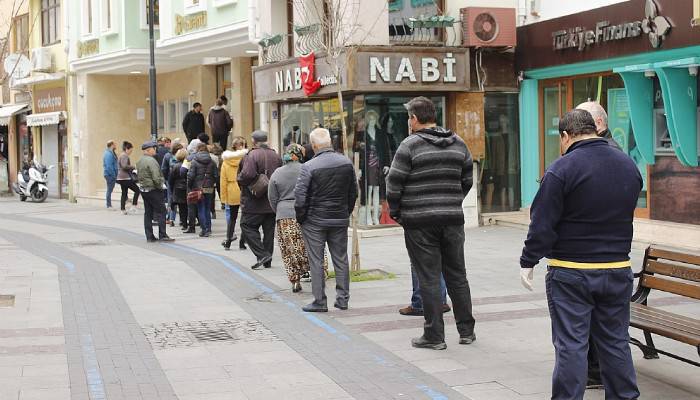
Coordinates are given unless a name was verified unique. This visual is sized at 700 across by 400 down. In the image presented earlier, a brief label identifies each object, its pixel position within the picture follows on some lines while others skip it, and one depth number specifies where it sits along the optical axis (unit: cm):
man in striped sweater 796
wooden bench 648
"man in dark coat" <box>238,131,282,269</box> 1319
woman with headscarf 1119
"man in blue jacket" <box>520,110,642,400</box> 573
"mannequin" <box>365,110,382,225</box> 1703
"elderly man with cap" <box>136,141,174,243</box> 1641
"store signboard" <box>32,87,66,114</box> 3147
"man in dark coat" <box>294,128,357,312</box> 988
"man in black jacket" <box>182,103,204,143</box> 2394
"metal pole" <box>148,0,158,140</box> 2323
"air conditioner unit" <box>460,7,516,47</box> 1722
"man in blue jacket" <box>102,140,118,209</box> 2592
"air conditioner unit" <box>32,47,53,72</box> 3134
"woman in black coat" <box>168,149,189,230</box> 1852
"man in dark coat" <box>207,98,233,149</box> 2284
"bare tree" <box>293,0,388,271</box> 1274
